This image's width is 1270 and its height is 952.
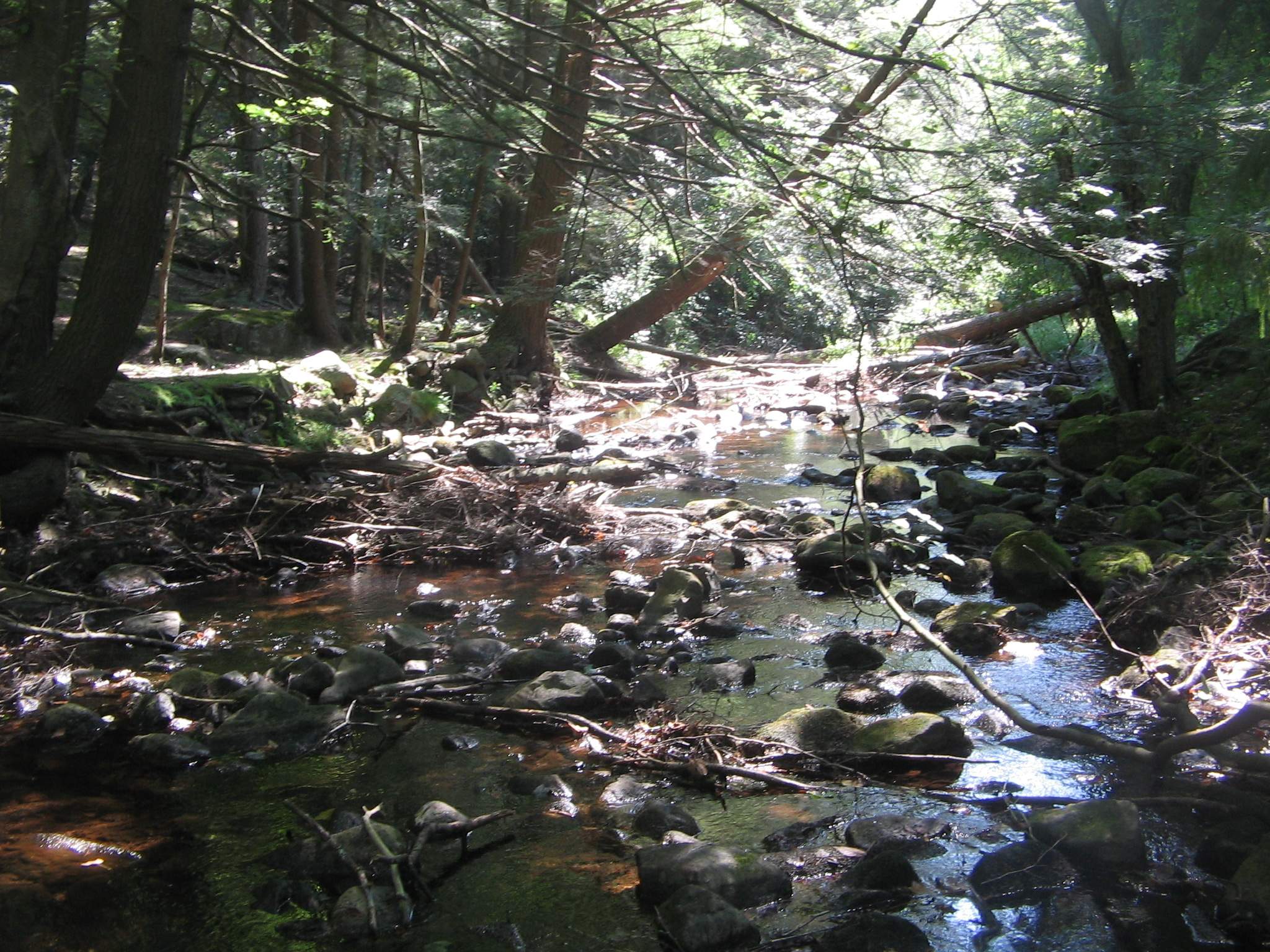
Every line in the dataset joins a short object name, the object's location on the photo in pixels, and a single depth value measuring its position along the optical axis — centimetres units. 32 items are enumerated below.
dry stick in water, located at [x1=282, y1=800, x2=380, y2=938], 354
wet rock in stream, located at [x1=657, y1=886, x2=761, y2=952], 343
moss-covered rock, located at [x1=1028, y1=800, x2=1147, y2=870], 396
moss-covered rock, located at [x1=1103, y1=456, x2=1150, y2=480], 1055
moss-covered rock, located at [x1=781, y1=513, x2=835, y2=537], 917
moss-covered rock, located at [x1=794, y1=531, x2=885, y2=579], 807
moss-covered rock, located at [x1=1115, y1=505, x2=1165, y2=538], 830
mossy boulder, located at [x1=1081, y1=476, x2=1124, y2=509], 963
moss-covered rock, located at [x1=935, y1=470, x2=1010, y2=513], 1022
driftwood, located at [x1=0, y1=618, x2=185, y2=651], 552
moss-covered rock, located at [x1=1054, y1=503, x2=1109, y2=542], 878
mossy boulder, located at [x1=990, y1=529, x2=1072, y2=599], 759
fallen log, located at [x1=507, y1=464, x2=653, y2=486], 1075
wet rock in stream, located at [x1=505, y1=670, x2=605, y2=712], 548
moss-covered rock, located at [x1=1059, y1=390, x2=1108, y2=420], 1402
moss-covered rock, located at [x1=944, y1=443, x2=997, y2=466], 1316
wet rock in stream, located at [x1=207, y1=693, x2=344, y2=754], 507
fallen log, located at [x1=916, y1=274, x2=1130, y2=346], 1603
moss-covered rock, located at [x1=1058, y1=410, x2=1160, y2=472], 1146
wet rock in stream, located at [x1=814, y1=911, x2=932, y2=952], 345
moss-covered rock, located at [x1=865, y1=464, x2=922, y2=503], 1101
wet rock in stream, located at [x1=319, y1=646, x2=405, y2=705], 562
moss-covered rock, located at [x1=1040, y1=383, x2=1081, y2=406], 1638
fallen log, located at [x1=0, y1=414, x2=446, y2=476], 738
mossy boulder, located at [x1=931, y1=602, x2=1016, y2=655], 642
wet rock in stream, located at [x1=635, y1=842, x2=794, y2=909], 371
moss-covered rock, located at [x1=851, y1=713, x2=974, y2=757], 488
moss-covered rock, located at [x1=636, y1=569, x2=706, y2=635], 719
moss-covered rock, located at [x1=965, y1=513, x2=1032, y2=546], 898
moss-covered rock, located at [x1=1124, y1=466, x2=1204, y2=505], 922
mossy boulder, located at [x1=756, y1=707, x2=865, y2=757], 501
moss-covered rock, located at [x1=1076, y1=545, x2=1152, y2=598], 706
